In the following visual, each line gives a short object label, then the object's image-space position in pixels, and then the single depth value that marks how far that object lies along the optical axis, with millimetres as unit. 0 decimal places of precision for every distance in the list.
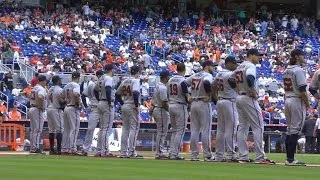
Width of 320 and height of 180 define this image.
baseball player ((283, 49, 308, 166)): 17594
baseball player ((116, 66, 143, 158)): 22312
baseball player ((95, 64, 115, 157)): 22938
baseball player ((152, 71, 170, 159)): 21938
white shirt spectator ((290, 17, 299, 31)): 52156
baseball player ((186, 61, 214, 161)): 20078
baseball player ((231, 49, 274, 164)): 18219
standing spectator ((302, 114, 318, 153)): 31625
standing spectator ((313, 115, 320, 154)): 30338
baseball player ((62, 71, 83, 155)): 23938
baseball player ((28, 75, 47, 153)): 25109
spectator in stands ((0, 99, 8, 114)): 31806
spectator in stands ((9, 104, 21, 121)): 31703
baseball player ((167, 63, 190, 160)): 20953
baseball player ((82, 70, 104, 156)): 23656
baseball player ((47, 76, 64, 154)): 24594
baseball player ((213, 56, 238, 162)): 19312
